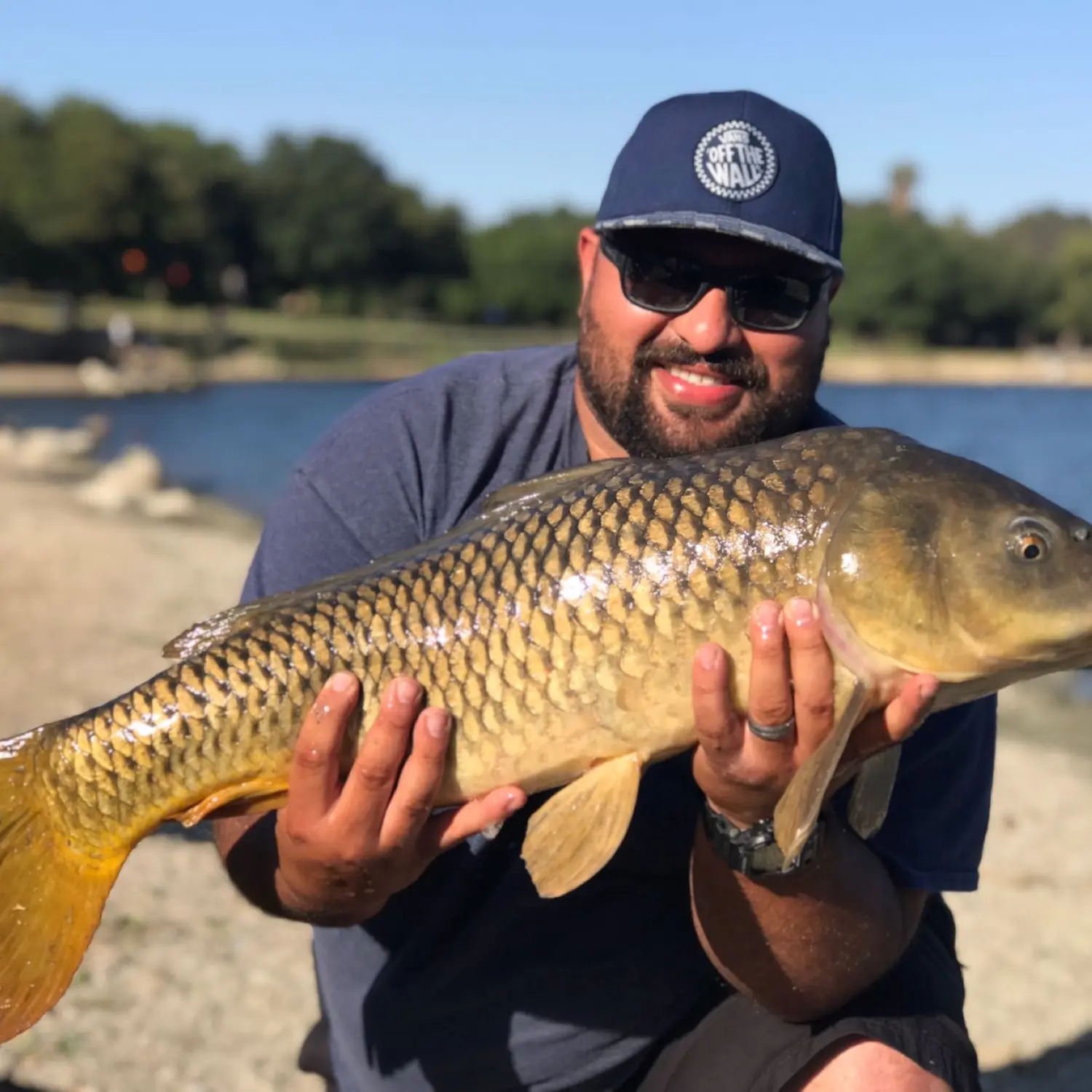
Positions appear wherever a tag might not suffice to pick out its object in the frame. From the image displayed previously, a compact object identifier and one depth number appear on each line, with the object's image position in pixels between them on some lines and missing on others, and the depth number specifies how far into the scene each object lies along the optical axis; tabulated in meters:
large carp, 1.41
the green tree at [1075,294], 58.09
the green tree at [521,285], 59.00
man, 1.68
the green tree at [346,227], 56.31
